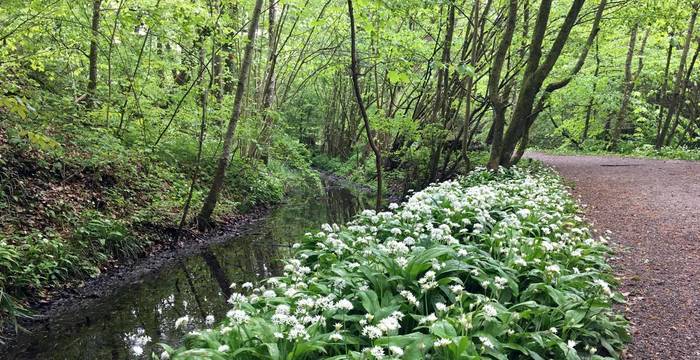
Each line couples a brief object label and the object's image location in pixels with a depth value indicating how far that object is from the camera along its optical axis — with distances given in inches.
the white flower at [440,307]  133.9
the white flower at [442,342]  114.3
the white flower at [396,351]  109.9
